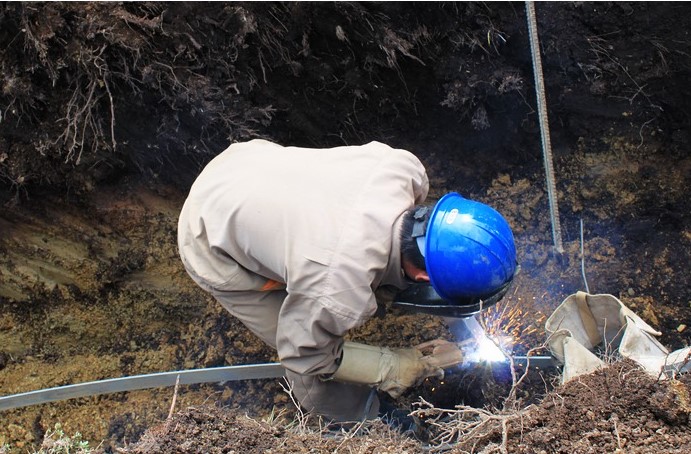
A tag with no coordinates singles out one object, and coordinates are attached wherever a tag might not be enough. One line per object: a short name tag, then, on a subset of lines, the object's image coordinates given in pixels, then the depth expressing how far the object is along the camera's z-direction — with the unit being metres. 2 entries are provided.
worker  2.50
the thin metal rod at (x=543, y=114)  3.04
